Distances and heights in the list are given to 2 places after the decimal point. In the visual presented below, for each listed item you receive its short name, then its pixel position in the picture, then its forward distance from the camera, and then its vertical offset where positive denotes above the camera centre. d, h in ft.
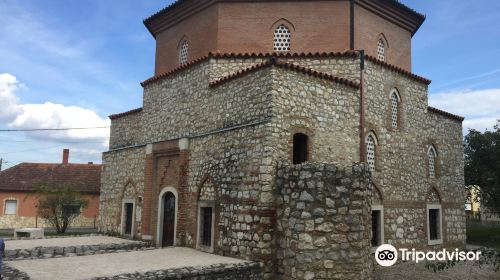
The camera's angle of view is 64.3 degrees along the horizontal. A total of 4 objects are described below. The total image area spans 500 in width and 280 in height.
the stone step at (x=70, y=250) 33.81 -5.75
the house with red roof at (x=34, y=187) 85.40 -0.06
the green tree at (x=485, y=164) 62.44 +5.46
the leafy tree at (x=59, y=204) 68.54 -2.90
